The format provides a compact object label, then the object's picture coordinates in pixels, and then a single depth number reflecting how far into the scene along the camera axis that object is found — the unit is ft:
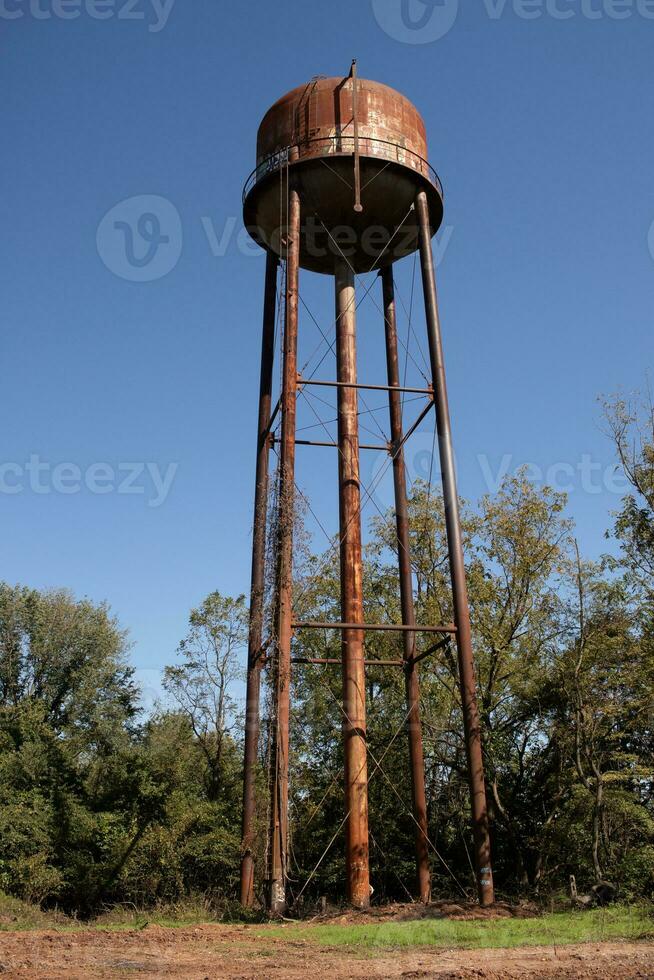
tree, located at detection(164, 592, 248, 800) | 98.07
